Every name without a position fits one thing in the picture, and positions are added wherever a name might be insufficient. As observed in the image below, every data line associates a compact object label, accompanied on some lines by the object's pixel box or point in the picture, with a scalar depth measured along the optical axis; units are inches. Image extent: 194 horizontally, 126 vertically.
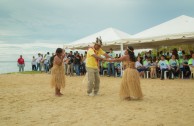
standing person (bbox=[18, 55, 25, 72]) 967.5
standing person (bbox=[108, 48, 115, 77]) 665.4
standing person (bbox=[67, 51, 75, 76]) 735.2
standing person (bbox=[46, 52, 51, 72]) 868.7
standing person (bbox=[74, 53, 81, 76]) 724.0
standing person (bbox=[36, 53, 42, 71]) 925.1
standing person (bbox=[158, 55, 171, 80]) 546.8
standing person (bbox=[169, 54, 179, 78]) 548.1
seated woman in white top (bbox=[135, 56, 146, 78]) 592.5
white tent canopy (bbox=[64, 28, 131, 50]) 672.4
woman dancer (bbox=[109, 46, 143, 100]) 279.7
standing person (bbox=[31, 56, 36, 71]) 984.9
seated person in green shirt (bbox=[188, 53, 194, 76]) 507.9
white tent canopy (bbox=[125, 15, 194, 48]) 521.6
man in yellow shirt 322.0
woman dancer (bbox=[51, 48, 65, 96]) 327.6
